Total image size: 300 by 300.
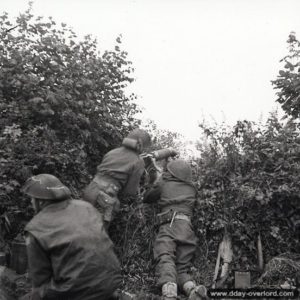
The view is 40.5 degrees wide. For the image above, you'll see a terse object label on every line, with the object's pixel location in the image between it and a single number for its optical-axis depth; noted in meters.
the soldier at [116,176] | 5.38
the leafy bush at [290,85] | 6.59
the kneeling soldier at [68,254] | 3.19
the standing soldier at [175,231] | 4.82
